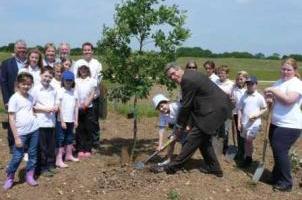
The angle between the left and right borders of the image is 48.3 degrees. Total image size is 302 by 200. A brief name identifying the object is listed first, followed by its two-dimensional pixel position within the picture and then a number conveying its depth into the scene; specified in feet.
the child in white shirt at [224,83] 19.08
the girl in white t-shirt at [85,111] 18.30
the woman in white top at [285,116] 16.06
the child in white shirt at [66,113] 17.07
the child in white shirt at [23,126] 15.27
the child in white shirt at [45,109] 16.14
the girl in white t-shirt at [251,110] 18.07
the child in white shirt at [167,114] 17.00
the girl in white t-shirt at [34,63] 17.10
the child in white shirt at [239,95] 18.54
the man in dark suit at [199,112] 15.74
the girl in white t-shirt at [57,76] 17.34
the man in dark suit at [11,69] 17.84
